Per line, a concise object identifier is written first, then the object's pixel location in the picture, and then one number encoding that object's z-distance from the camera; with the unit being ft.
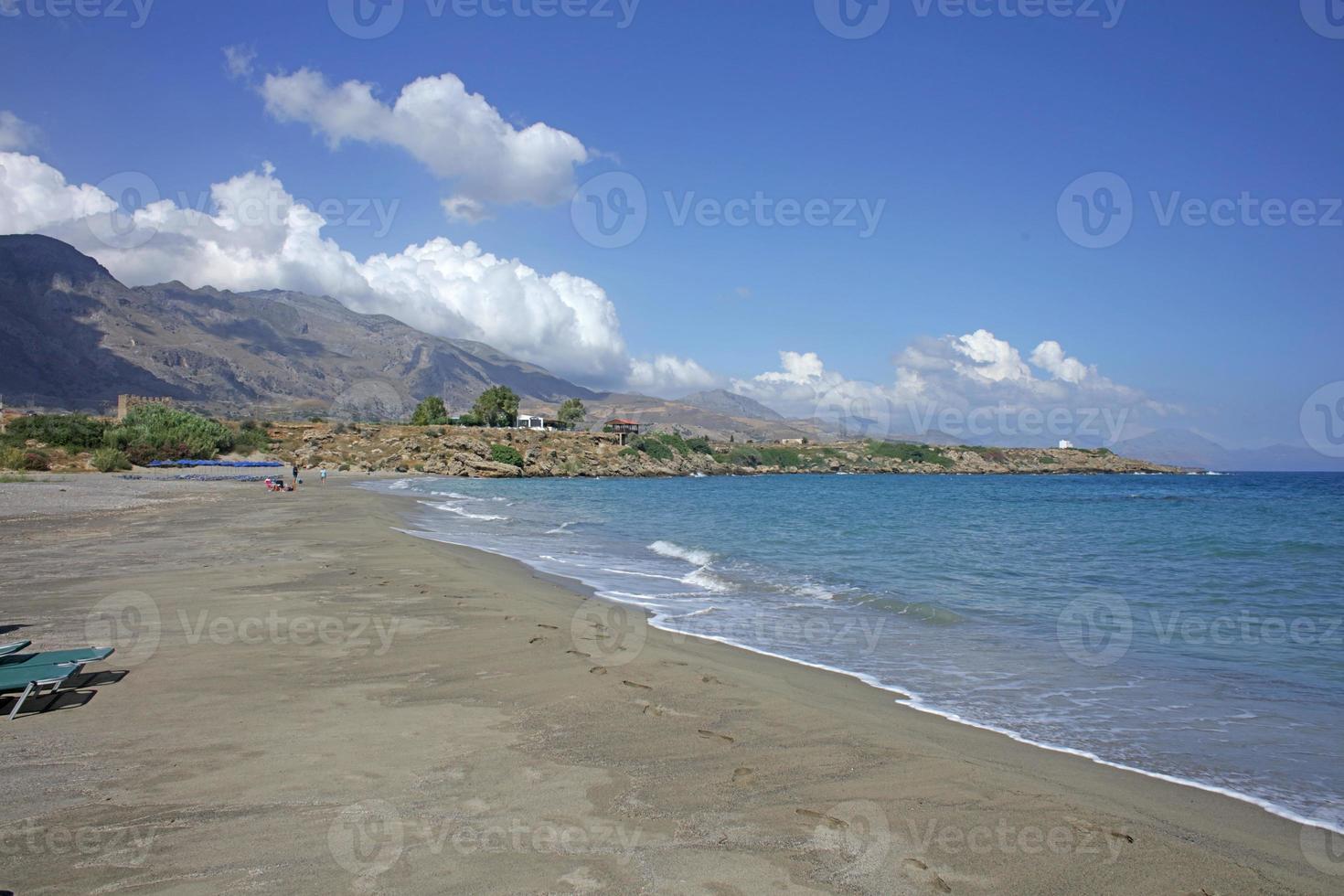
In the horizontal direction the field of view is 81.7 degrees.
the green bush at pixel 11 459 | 141.69
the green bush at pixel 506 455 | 290.97
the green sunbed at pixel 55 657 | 22.49
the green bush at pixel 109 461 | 168.66
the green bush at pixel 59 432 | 178.81
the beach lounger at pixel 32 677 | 20.61
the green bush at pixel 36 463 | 149.57
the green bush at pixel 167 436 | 194.18
